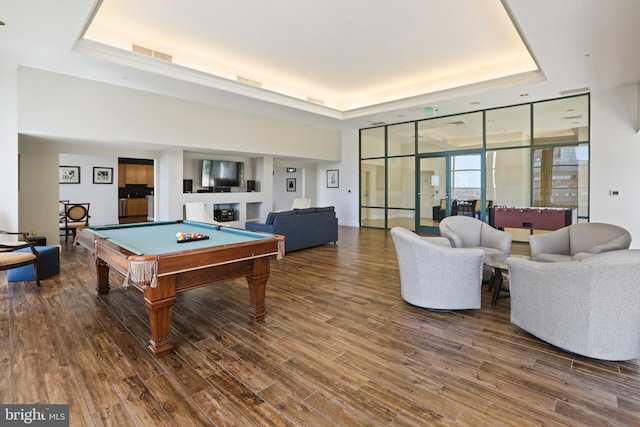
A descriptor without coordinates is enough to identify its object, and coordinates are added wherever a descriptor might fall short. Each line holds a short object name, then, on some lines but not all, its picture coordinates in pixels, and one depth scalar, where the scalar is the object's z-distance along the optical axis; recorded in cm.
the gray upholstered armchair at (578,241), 349
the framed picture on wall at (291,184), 1271
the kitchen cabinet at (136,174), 1235
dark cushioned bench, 429
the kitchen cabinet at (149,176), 1278
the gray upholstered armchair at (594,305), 229
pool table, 234
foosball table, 577
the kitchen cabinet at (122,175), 1209
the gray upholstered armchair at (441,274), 321
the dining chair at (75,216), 747
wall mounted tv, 915
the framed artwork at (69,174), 1030
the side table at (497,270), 341
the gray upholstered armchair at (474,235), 434
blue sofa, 600
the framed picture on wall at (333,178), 1142
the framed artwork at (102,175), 1088
